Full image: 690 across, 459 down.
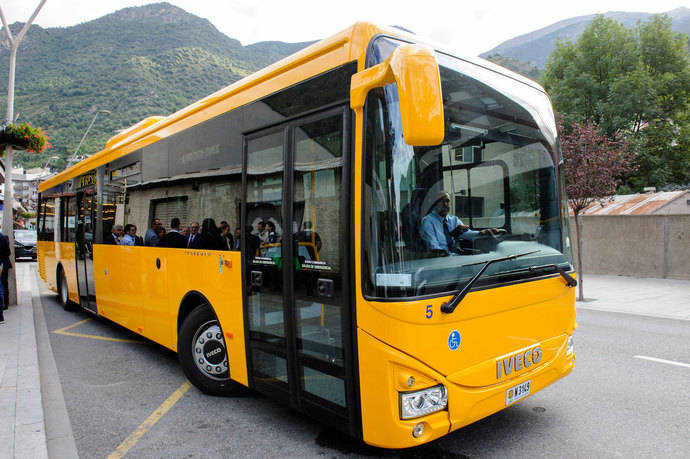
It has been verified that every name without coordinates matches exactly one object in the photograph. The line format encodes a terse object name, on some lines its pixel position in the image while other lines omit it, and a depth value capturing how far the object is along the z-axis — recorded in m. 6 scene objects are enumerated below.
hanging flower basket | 10.75
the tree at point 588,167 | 11.67
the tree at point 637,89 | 27.80
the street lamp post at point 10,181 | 10.79
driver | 3.05
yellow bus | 2.97
